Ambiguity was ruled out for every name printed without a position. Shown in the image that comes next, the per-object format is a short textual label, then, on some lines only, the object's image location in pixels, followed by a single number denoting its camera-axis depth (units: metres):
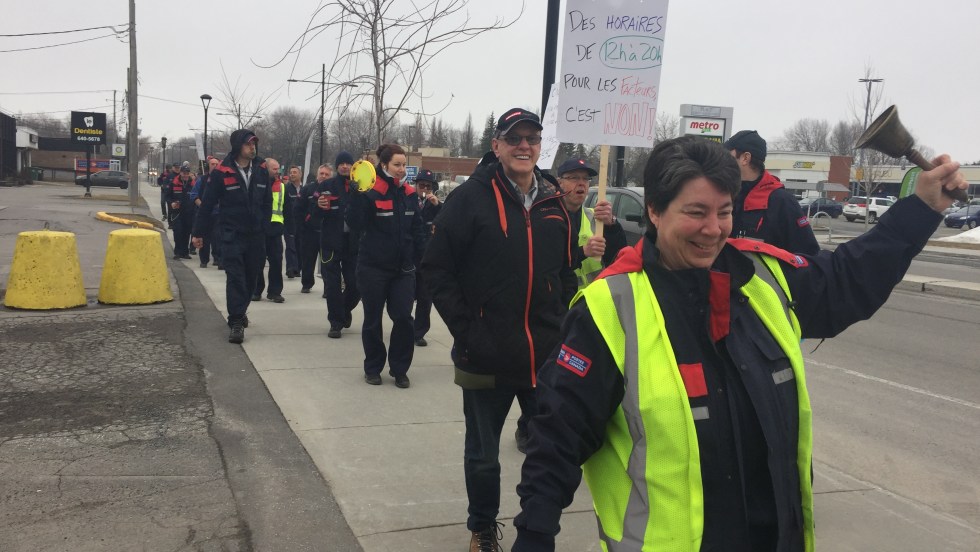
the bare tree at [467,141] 90.30
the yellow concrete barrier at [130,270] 9.30
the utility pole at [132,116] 31.16
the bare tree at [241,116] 23.07
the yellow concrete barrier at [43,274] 8.73
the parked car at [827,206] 53.62
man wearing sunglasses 3.60
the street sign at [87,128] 43.88
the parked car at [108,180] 63.75
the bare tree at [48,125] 113.18
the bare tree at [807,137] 109.31
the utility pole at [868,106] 36.66
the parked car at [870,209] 51.62
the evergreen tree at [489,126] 70.46
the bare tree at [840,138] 81.41
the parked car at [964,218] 47.66
